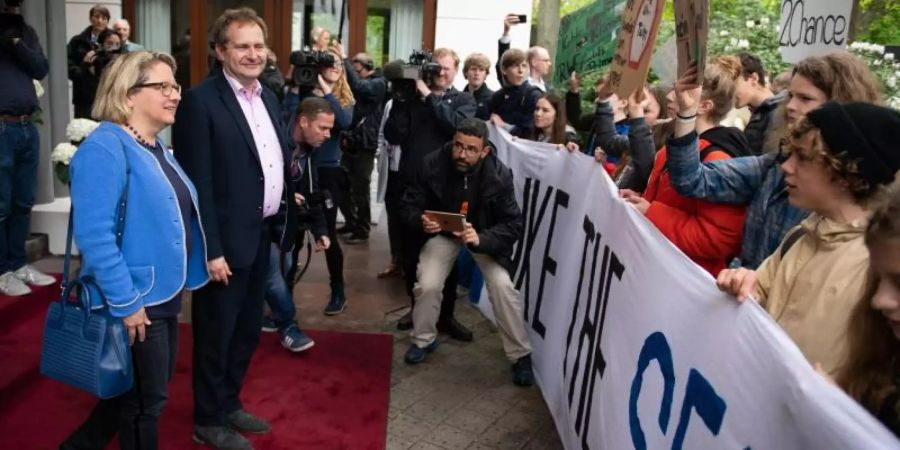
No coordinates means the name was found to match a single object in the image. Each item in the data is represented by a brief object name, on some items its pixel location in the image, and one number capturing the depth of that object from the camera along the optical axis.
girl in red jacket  2.93
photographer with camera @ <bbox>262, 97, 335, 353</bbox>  4.43
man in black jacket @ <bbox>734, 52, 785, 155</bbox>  4.04
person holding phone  6.33
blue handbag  2.48
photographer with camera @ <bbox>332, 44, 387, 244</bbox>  6.55
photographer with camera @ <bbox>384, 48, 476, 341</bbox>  5.50
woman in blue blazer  2.47
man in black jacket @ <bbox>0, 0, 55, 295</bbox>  4.61
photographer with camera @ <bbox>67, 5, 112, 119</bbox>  7.24
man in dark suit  3.06
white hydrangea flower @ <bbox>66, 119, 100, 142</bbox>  4.90
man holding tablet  4.37
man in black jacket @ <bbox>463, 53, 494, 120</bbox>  6.51
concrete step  5.68
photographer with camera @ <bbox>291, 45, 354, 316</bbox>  5.09
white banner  1.52
